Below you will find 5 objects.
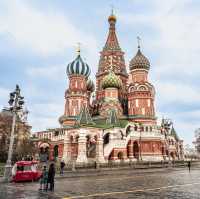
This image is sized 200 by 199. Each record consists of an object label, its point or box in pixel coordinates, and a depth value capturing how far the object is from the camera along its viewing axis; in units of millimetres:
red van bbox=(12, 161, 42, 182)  19688
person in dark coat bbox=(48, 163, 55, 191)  13603
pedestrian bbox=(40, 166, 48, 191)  14133
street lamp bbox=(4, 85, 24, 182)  20984
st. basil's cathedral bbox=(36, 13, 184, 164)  43844
